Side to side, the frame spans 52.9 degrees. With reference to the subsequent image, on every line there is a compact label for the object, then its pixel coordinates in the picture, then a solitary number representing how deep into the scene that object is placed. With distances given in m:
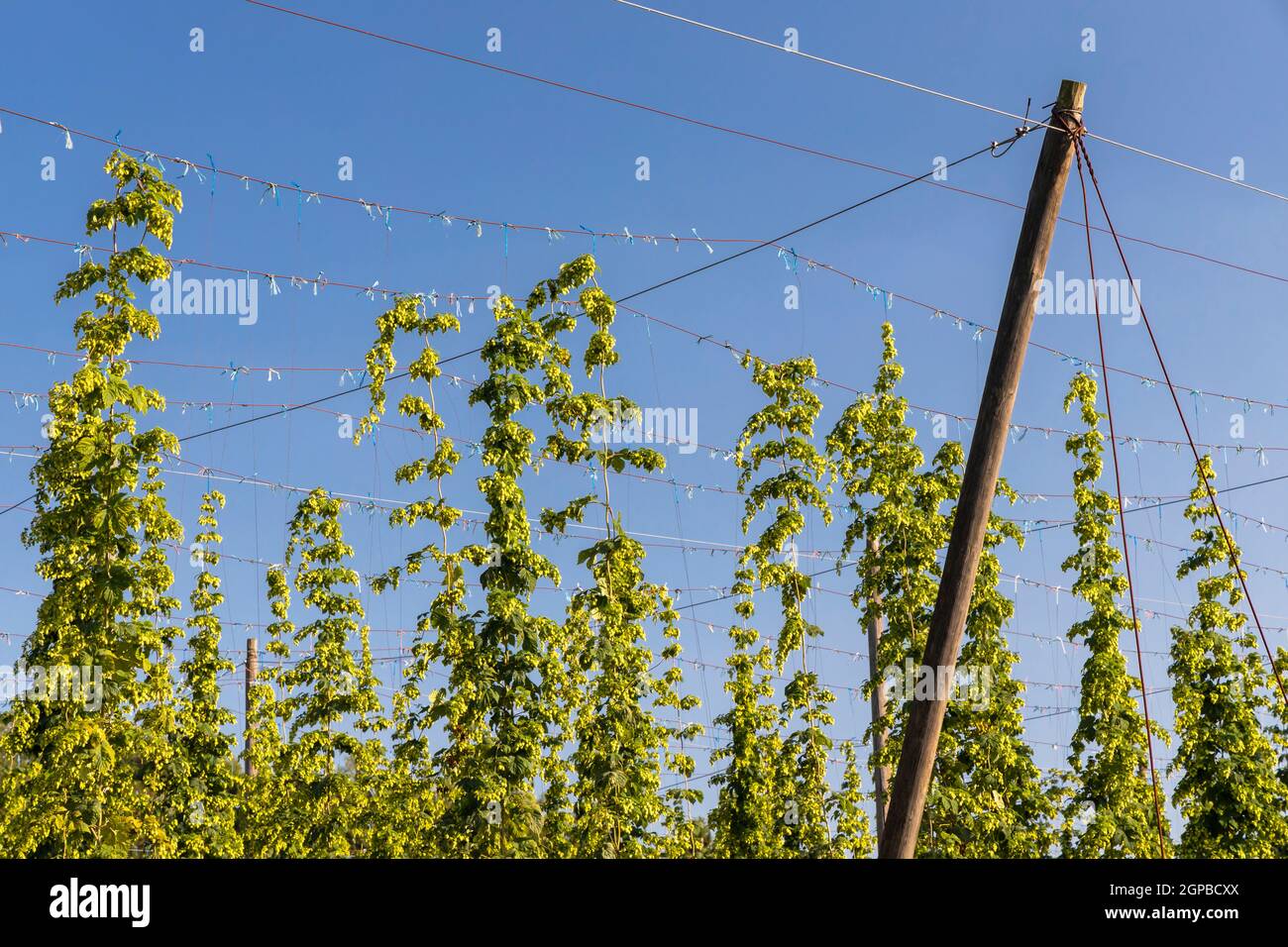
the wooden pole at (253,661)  30.13
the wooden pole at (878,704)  21.06
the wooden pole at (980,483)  9.77
